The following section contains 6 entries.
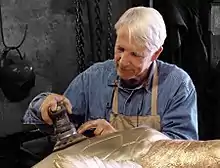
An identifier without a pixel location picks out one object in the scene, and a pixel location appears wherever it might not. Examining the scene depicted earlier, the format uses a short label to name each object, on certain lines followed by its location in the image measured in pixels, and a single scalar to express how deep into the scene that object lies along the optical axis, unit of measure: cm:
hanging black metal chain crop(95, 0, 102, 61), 341
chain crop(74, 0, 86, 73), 338
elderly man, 212
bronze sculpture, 164
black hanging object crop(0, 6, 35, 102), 309
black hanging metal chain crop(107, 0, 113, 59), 341
